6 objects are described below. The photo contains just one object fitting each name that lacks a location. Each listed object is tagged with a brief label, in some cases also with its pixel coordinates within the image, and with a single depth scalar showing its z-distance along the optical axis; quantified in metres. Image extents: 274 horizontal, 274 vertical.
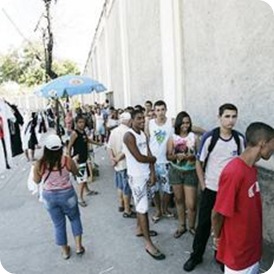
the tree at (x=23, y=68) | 21.93
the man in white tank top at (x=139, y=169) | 3.08
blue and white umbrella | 6.50
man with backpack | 2.66
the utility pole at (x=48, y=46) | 12.66
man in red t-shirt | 1.81
